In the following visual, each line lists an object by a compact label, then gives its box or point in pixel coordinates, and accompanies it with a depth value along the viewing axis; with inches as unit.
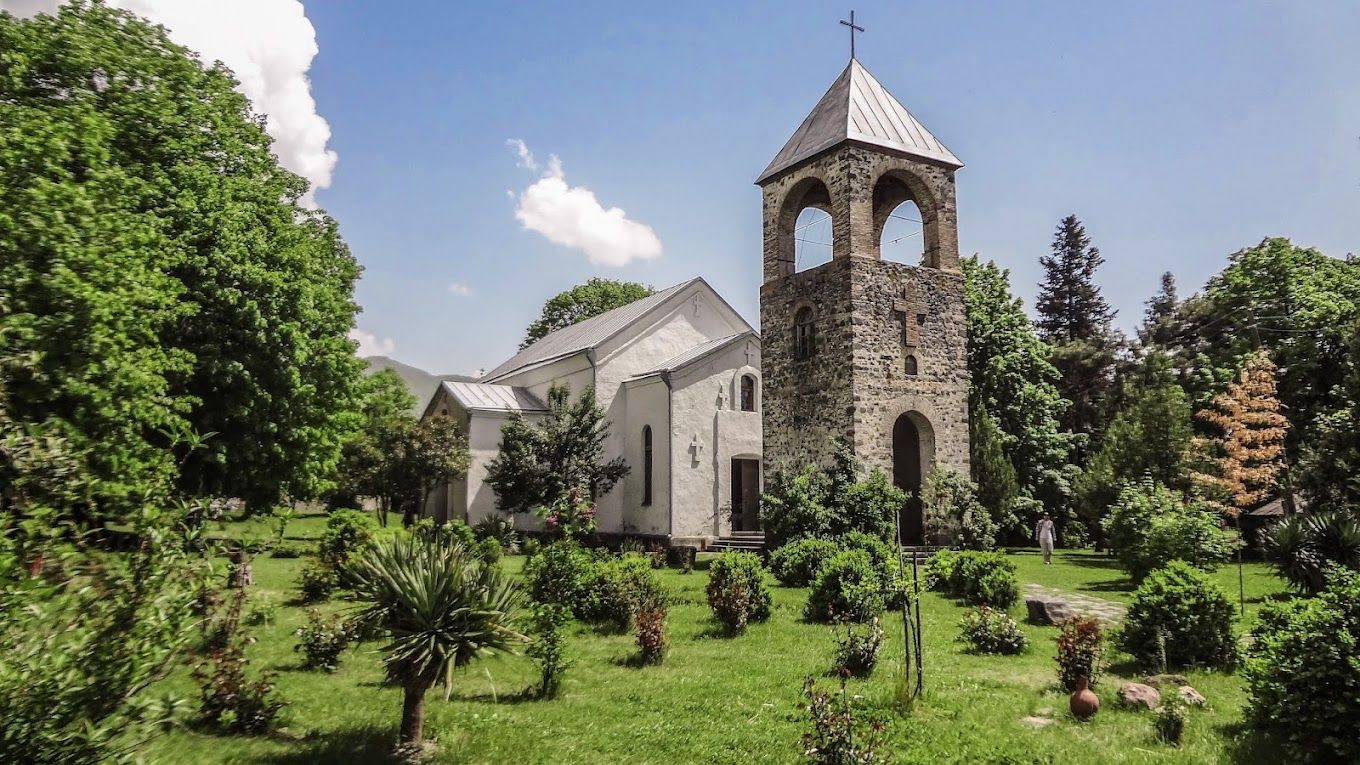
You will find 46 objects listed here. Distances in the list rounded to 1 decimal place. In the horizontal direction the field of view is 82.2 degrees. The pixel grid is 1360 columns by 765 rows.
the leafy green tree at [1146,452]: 989.8
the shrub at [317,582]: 547.0
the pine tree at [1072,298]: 1861.5
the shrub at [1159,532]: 596.7
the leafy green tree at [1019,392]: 1171.9
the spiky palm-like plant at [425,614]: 258.7
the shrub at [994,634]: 417.4
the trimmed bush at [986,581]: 551.2
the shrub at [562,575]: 511.5
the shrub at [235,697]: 287.3
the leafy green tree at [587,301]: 2048.5
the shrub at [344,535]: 604.5
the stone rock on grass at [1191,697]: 299.4
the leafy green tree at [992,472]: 1016.2
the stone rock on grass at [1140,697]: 301.6
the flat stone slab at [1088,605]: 504.0
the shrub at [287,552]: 843.3
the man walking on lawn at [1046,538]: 867.4
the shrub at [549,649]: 346.0
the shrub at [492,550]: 652.6
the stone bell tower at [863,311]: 808.3
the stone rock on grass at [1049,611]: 492.1
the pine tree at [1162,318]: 1545.3
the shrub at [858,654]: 366.9
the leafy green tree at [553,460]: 993.5
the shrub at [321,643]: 382.0
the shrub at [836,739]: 251.4
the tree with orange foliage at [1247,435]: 698.8
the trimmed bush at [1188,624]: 368.2
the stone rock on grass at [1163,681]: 330.2
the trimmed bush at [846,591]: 491.8
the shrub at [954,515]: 800.9
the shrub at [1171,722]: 270.4
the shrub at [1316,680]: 230.2
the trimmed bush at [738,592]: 473.1
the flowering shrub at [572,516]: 546.6
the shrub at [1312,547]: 511.8
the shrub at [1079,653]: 324.2
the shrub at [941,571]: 624.1
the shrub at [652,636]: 400.5
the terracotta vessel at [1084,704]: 296.0
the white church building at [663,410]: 1019.3
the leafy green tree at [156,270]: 450.3
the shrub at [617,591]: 491.5
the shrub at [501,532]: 973.2
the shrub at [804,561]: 646.5
